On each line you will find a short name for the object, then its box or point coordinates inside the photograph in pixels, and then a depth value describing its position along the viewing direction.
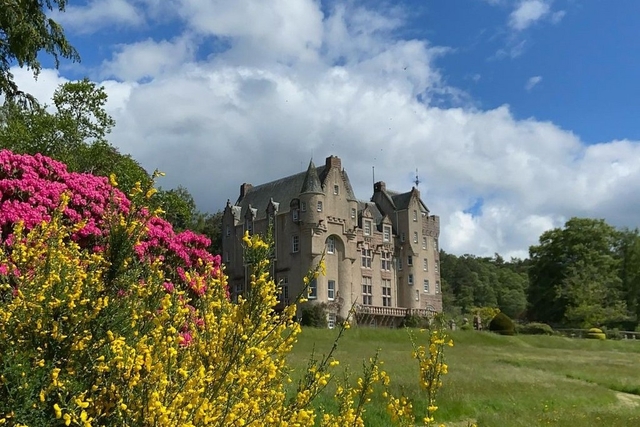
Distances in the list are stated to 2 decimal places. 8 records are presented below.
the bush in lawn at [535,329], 56.35
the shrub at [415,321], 54.54
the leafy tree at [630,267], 70.31
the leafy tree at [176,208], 40.34
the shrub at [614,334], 55.72
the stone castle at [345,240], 51.28
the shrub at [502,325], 51.81
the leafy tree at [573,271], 65.06
